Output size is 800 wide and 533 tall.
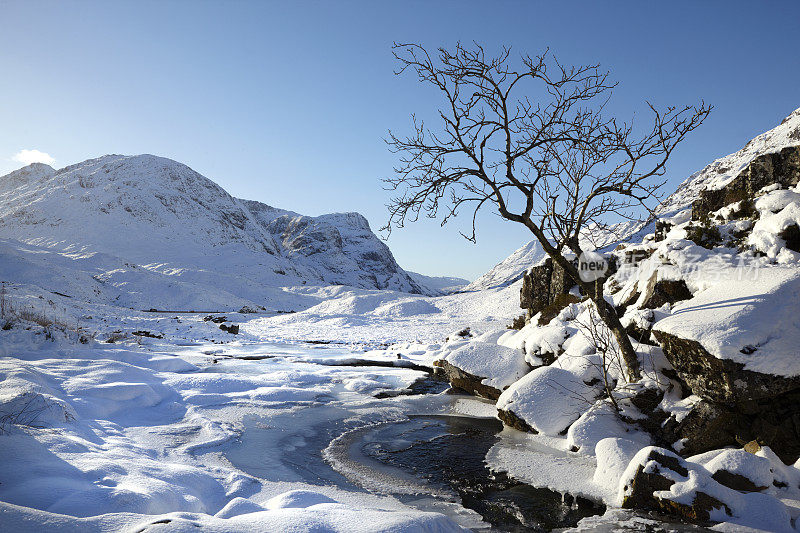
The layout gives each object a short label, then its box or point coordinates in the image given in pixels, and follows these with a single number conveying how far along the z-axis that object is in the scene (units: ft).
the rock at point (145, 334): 56.90
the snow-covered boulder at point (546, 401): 23.24
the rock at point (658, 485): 13.97
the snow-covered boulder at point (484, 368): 31.24
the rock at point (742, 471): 15.07
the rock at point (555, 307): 37.81
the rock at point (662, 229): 31.40
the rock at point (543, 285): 42.32
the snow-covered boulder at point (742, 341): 16.17
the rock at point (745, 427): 16.85
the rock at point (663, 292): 24.19
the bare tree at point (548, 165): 23.08
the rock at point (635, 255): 32.08
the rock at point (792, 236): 21.34
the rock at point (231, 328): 73.20
